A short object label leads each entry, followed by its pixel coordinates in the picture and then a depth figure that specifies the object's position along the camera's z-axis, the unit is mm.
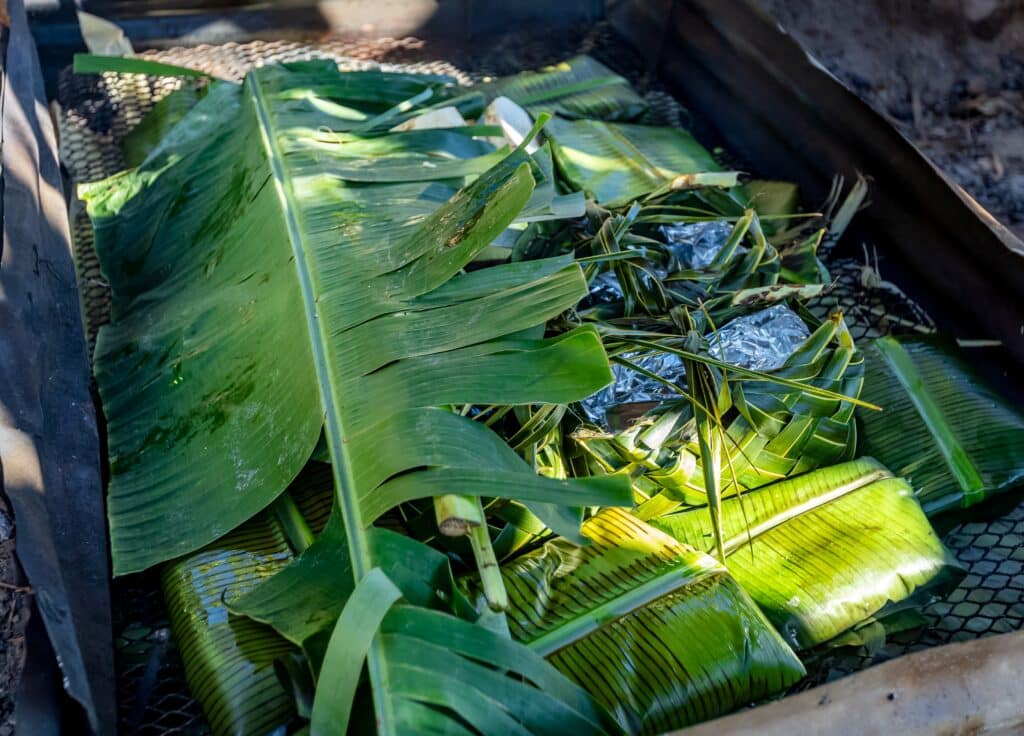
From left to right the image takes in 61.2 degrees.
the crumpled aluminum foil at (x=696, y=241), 2066
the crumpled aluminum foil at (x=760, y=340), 1787
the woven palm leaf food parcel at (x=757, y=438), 1614
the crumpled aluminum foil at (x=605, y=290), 1913
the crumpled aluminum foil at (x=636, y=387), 1694
